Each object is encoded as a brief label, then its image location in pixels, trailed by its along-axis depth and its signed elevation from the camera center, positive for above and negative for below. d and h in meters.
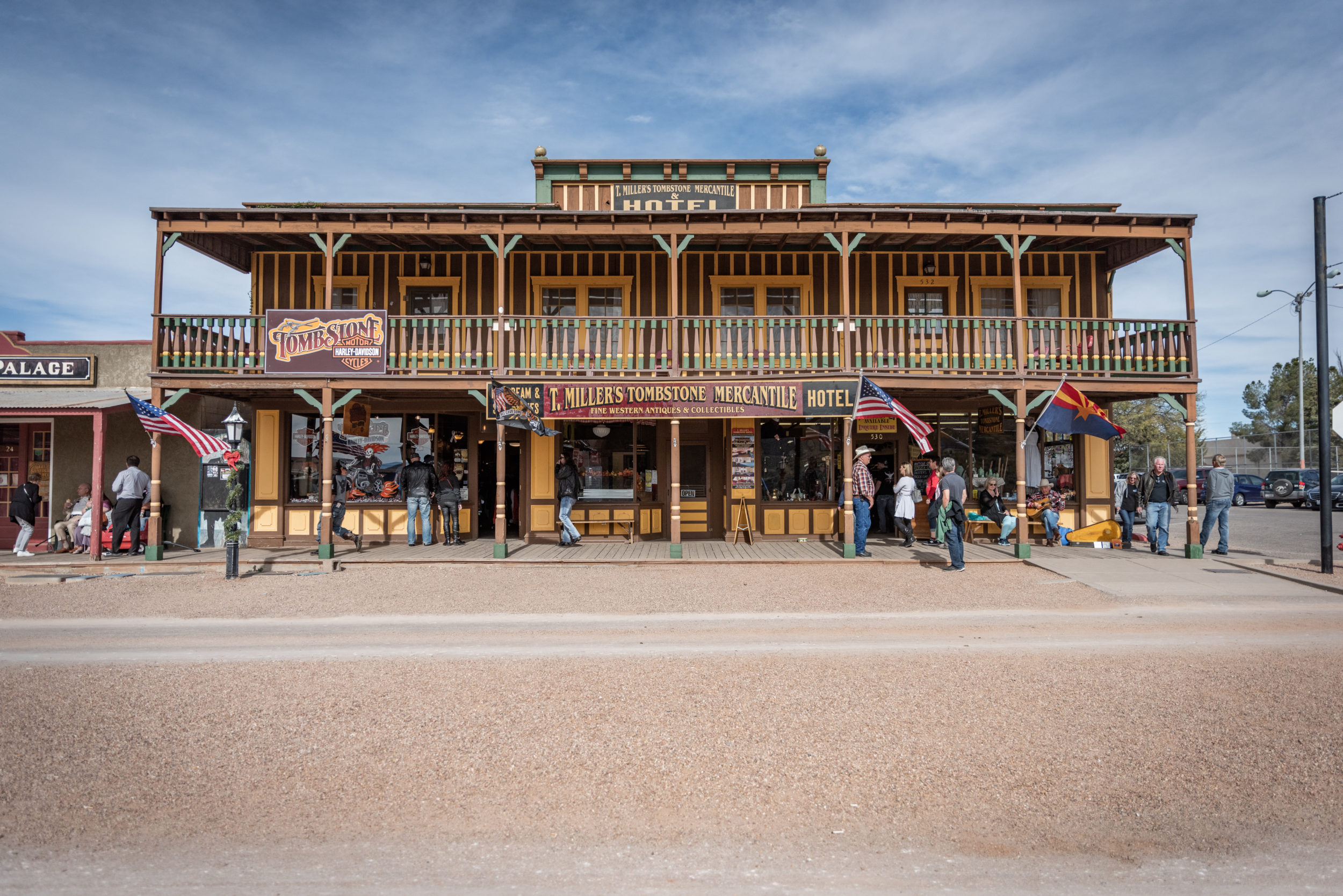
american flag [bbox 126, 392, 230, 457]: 12.19 +0.62
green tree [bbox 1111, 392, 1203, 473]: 47.25 +2.29
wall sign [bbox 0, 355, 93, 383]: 15.54 +2.01
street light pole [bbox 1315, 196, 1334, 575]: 11.56 +1.76
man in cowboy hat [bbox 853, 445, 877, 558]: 13.20 -0.57
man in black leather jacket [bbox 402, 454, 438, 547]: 14.19 -0.43
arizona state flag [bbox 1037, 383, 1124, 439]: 12.52 +0.83
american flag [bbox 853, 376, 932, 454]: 12.25 +0.95
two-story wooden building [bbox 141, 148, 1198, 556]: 13.22 +2.30
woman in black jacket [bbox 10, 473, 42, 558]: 13.94 -0.84
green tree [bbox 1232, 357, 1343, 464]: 52.56 +5.19
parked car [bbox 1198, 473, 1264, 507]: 31.27 -1.08
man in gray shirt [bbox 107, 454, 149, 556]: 13.39 -0.54
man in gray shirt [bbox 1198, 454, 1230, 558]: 13.07 -0.56
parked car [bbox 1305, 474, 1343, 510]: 25.83 -1.07
